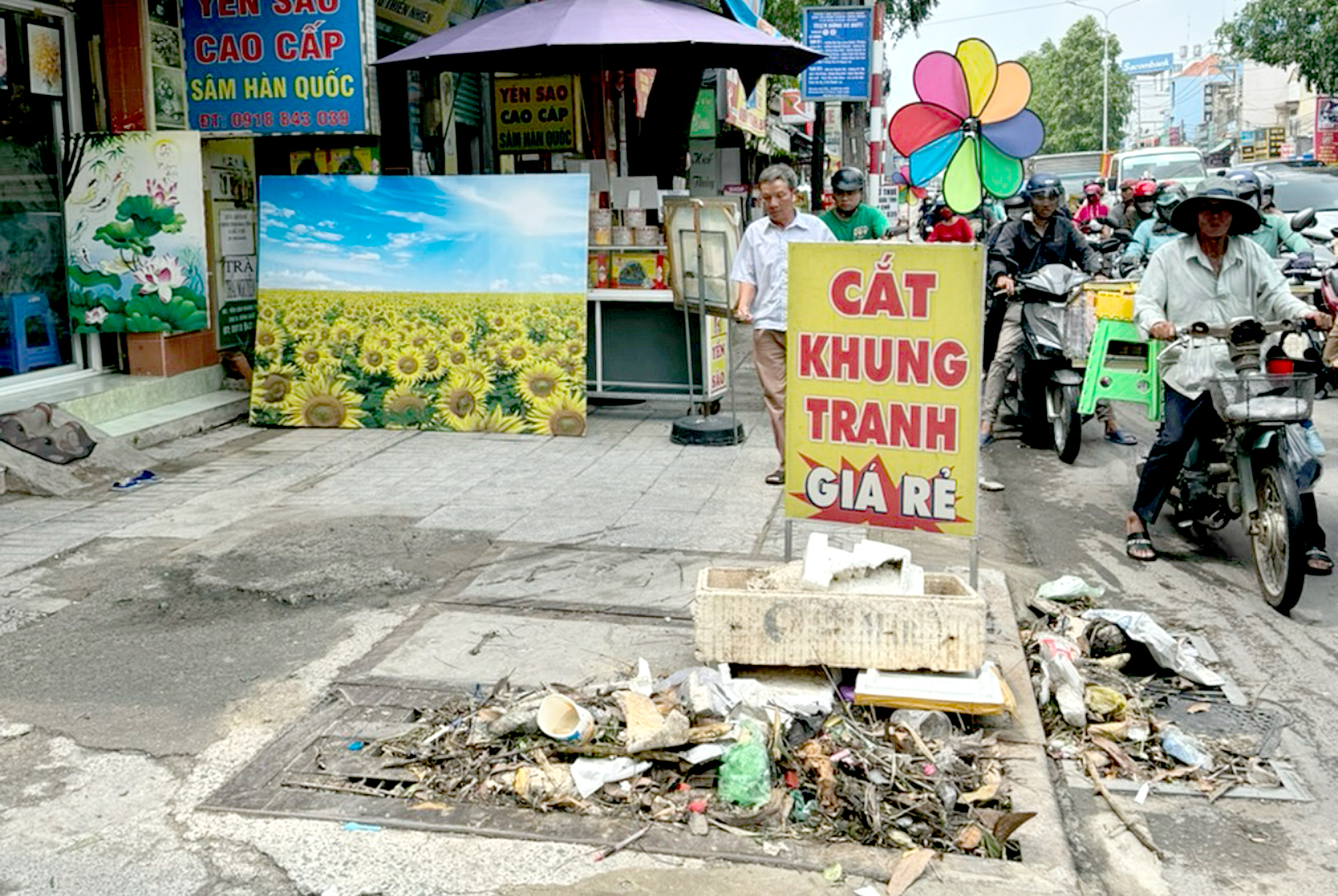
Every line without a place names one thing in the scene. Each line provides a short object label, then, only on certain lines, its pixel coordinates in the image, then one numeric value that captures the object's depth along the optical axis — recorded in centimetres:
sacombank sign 12388
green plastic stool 784
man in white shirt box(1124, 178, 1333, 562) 600
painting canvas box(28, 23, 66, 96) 877
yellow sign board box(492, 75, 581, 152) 1469
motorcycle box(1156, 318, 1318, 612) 549
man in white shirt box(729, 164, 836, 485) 749
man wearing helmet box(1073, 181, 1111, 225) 1806
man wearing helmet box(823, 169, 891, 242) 818
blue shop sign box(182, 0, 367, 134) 892
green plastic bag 369
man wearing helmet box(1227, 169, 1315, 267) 900
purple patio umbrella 915
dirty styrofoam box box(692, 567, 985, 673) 418
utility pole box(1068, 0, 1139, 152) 8119
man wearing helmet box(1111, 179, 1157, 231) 1420
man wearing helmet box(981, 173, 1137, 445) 900
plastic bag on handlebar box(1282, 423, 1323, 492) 559
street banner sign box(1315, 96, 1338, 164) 3934
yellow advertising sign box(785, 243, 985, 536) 455
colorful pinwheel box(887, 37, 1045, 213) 874
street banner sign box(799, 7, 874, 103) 1580
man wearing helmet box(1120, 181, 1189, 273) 987
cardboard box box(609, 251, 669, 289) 962
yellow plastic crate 786
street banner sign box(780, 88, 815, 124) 2755
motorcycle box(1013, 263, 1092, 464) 862
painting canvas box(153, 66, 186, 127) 924
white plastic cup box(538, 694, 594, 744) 392
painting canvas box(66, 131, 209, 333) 895
